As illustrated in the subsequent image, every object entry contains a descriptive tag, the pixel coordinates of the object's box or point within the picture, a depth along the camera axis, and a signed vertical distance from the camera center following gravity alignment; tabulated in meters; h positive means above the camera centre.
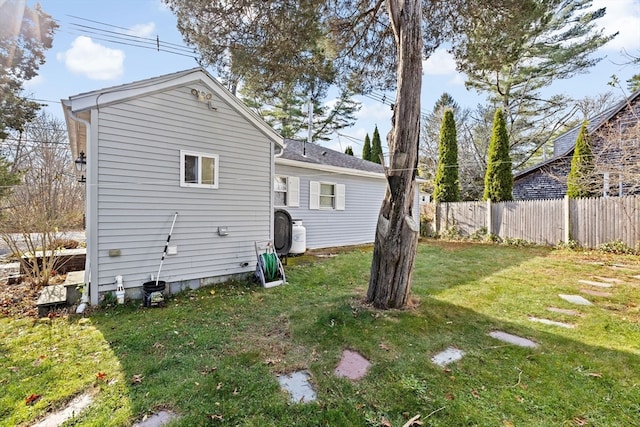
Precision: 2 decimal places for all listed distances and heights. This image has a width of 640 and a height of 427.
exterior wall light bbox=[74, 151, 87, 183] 6.47 +1.09
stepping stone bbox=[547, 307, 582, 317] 4.04 -1.36
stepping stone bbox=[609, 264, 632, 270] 6.74 -1.20
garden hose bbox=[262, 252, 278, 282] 5.82 -1.05
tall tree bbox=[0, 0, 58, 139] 10.59 +6.04
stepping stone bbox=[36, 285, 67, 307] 4.27 -1.29
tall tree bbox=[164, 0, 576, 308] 4.00 +3.40
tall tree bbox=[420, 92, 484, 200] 20.56 +4.75
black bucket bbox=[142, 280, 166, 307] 4.52 -1.19
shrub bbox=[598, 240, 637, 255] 8.36 -0.96
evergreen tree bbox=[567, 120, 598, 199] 9.63 +1.95
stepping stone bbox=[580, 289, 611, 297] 4.86 -1.32
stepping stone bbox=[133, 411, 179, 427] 2.05 -1.48
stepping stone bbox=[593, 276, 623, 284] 5.67 -1.27
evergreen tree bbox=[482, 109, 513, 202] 12.29 +2.01
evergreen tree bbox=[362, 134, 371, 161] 22.09 +4.87
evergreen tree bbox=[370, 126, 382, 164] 21.84 +5.14
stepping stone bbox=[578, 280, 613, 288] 5.37 -1.29
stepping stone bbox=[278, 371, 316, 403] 2.33 -1.47
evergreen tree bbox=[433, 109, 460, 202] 13.81 +2.32
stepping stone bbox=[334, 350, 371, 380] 2.64 -1.44
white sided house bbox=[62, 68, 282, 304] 4.43 +0.56
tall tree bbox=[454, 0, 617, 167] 5.86 +6.79
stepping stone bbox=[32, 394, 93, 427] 2.09 -1.50
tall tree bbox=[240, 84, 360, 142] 19.14 +6.72
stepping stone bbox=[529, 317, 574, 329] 3.64 -1.38
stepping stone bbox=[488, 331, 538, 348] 3.16 -1.40
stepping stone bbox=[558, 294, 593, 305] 4.51 -1.33
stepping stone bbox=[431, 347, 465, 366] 2.83 -1.42
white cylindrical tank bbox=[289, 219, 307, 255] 8.13 -0.75
